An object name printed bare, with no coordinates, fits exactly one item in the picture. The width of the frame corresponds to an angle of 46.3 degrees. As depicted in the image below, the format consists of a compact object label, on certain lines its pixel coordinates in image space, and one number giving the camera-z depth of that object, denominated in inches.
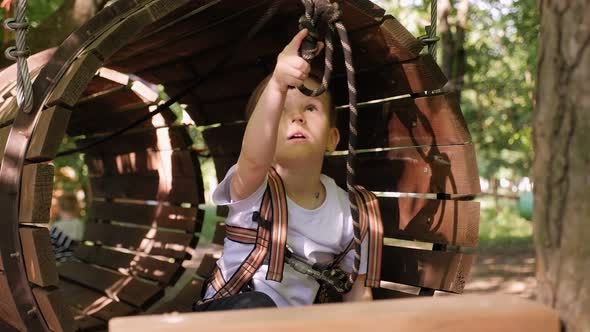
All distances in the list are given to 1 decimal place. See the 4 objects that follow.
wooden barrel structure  83.7
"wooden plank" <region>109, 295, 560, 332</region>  42.3
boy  97.3
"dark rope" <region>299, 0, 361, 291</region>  81.0
